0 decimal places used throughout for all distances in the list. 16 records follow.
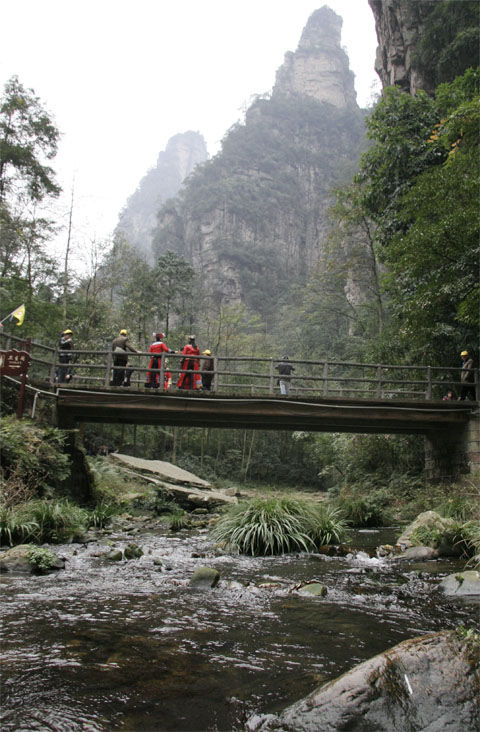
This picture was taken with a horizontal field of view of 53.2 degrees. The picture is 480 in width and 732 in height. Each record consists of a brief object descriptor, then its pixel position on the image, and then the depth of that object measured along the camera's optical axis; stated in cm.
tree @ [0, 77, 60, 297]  2306
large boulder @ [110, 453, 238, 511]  1741
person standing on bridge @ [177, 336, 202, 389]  1429
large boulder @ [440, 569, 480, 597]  506
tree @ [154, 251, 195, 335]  3866
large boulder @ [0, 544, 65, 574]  577
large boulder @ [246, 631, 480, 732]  218
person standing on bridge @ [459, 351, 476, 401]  1459
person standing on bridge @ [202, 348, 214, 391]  1503
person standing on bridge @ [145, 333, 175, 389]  1421
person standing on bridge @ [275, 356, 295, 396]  1620
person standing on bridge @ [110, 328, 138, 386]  1342
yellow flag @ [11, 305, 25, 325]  1252
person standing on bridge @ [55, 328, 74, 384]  1345
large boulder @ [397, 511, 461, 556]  780
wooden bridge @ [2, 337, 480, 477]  1316
